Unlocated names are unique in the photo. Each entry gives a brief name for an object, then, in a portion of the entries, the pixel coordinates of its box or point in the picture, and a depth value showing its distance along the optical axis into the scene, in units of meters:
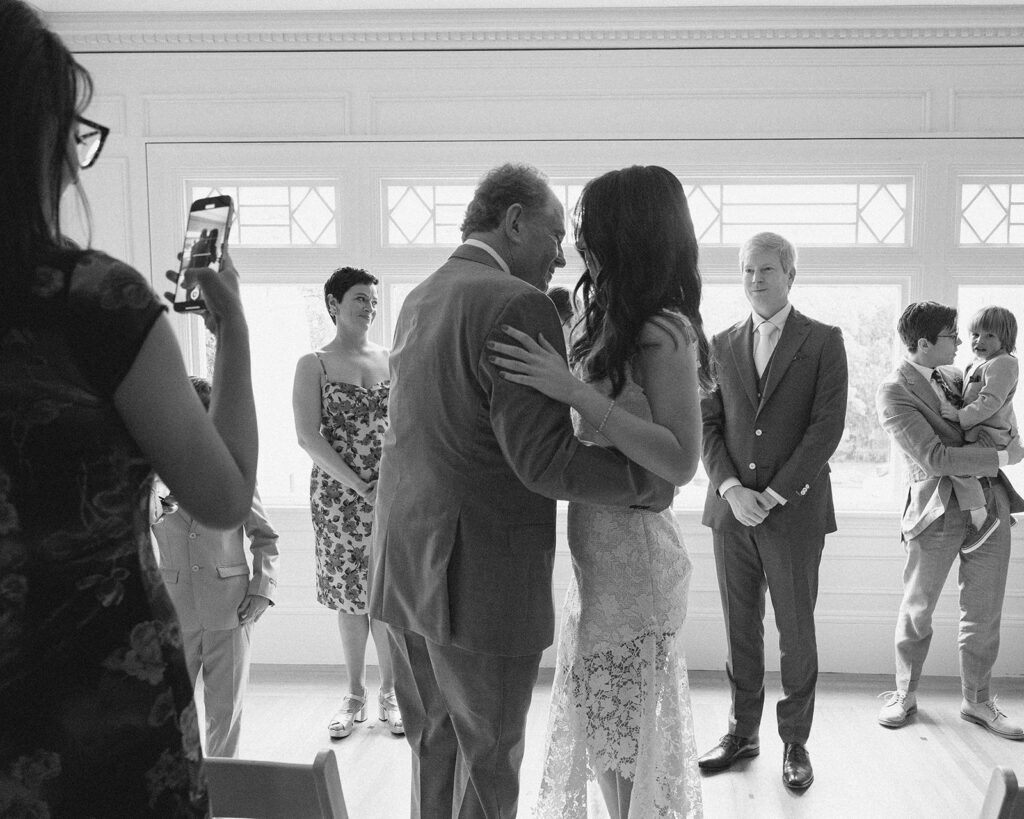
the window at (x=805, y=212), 4.34
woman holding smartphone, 0.81
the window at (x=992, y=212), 4.29
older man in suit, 1.63
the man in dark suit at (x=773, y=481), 3.04
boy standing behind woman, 2.44
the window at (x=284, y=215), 4.48
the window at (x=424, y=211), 4.44
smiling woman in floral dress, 3.51
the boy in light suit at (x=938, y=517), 3.49
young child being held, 3.45
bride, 1.76
